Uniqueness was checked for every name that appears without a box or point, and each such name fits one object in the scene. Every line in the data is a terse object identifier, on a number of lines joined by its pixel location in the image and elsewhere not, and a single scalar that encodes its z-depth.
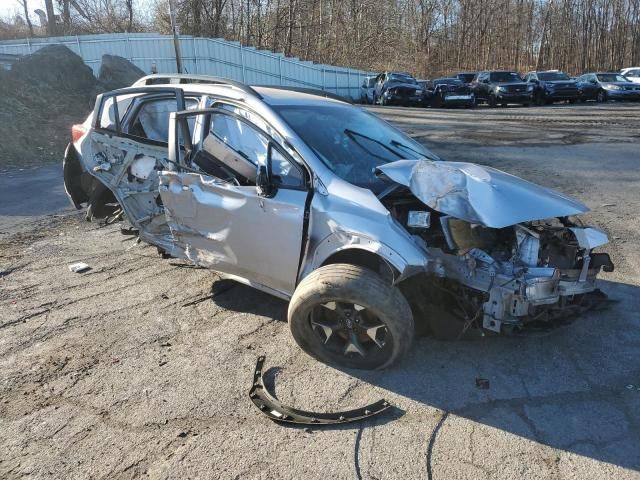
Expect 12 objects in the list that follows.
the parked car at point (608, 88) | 25.67
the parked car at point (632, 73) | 28.00
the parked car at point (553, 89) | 25.61
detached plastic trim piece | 3.01
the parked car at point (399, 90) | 24.73
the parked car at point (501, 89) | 24.91
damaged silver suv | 3.31
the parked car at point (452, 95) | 24.88
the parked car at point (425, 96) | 24.92
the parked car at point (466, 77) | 29.61
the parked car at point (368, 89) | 27.38
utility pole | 15.39
